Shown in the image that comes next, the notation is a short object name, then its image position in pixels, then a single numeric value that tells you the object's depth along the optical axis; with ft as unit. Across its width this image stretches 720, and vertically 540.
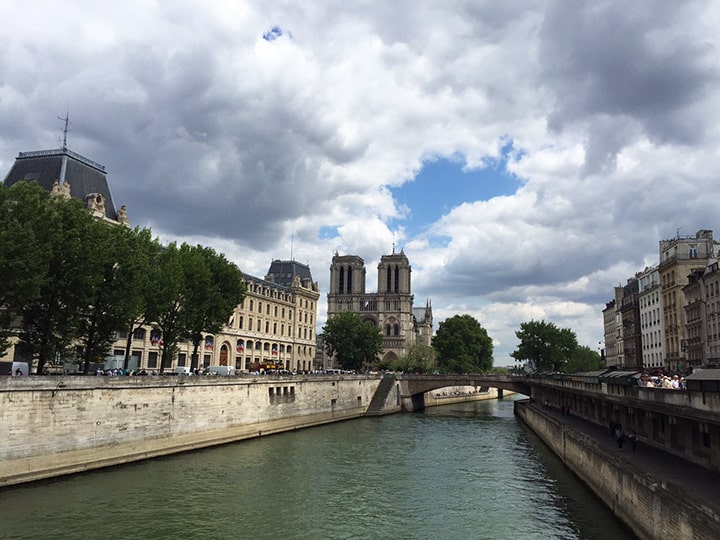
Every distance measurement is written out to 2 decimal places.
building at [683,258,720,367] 184.44
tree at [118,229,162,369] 137.18
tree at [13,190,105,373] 122.62
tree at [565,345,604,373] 415.85
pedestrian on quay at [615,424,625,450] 96.69
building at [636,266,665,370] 240.94
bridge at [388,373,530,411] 278.67
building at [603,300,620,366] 344.67
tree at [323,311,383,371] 347.15
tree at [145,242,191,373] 152.95
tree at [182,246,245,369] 173.37
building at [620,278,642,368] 276.00
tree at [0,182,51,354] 107.65
